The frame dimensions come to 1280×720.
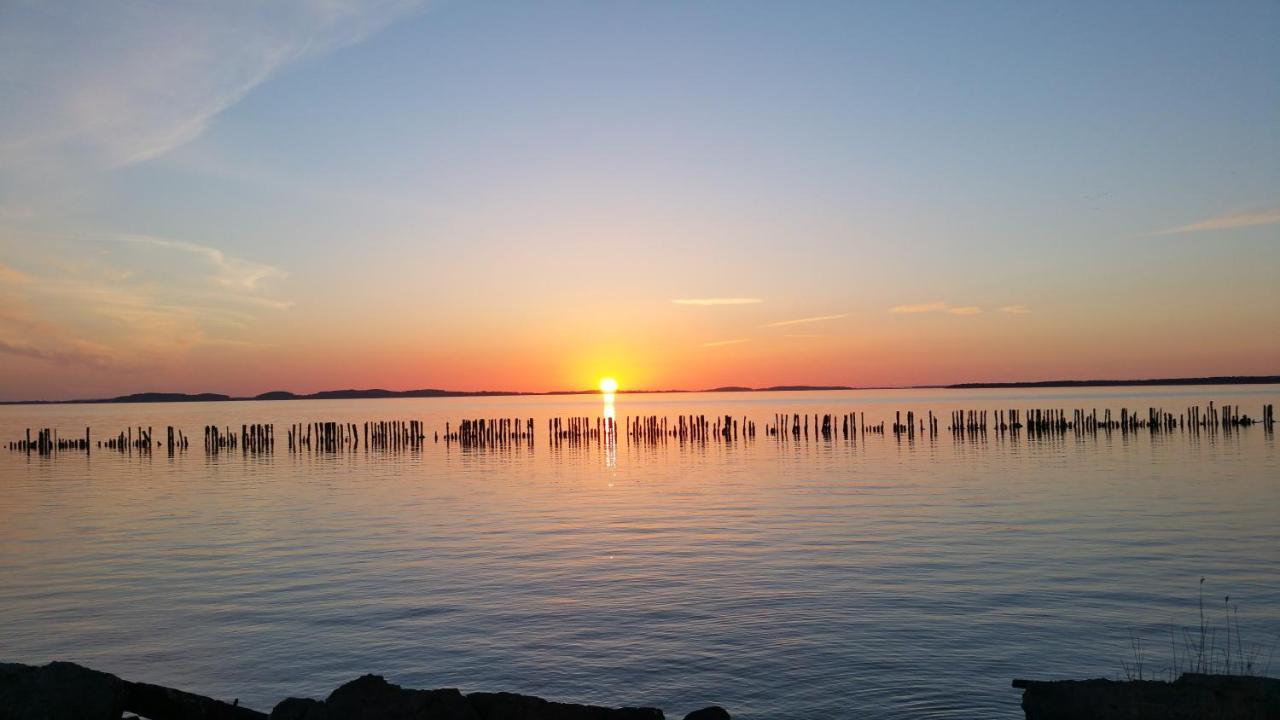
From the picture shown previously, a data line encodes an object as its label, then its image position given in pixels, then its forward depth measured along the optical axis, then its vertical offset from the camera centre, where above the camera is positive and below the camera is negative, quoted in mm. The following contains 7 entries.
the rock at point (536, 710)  8891 -2974
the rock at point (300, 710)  8930 -2937
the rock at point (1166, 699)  8391 -2935
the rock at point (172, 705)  9523 -3004
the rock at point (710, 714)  8875 -3039
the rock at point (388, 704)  8875 -2864
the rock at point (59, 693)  8938 -2707
